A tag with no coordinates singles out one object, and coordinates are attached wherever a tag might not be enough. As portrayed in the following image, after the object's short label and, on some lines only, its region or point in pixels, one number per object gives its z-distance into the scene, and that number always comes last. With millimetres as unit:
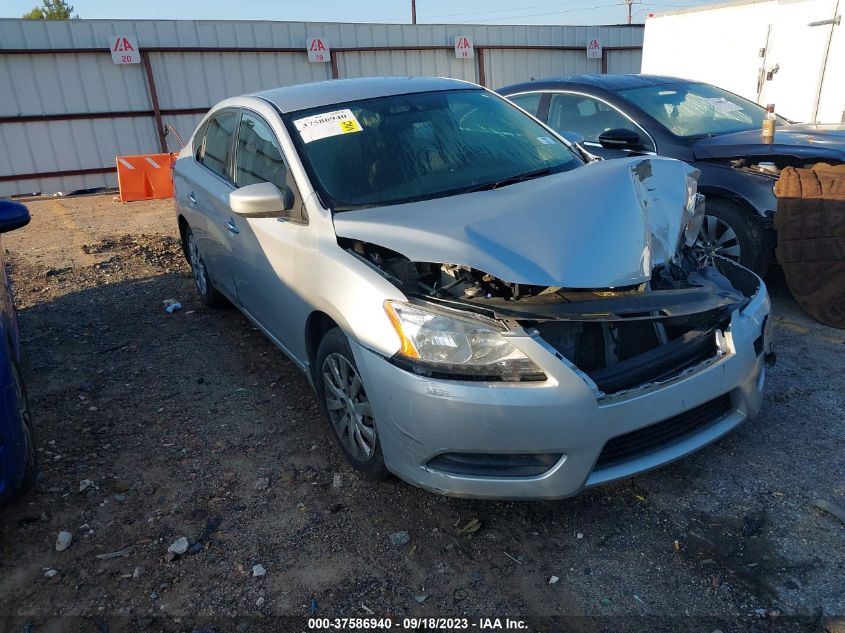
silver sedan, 2344
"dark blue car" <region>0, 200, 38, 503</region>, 2555
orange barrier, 11359
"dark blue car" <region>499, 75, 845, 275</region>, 4629
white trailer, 8383
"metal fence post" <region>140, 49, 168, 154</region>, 13336
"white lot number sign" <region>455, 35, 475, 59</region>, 15961
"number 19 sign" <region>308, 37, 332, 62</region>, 14492
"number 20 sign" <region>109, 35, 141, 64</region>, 12938
